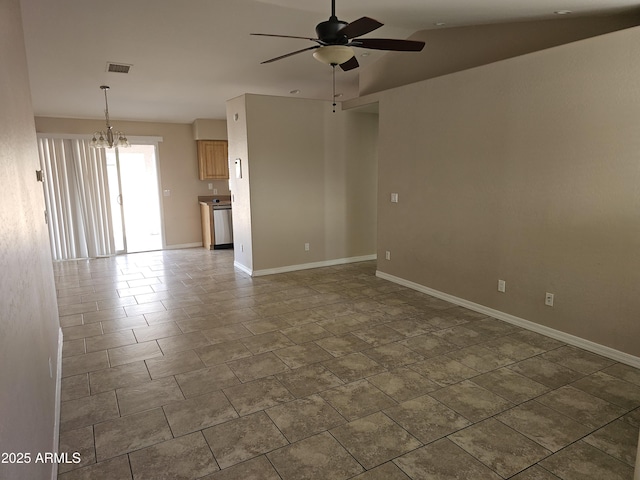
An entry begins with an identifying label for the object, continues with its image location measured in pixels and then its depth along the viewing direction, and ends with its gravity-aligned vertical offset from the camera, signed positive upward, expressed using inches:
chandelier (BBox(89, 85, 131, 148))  238.0 +30.7
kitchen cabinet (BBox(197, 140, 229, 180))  335.9 +24.2
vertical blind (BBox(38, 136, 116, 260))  291.9 -5.7
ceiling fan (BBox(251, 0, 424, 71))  108.7 +41.2
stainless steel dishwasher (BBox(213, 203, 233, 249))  327.0 -32.3
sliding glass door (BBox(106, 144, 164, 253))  334.0 -13.9
